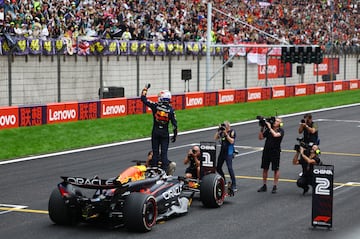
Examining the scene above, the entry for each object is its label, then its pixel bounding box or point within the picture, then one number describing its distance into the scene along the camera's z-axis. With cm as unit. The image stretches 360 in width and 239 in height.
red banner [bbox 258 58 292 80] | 5204
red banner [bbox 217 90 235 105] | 4177
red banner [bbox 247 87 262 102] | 4478
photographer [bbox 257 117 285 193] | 1783
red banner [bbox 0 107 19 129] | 2803
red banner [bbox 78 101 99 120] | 3192
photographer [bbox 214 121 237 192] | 1805
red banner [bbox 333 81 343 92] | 5522
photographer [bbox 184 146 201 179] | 1736
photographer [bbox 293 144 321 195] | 1744
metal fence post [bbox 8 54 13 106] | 3167
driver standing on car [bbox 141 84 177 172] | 1767
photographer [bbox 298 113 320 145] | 2087
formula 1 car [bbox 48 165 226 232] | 1365
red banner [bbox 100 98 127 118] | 3338
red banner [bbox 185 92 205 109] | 3869
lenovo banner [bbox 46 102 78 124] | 3022
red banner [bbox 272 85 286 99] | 4750
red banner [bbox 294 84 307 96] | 5015
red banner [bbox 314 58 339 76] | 5977
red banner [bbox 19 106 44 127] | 2892
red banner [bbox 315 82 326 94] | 5278
